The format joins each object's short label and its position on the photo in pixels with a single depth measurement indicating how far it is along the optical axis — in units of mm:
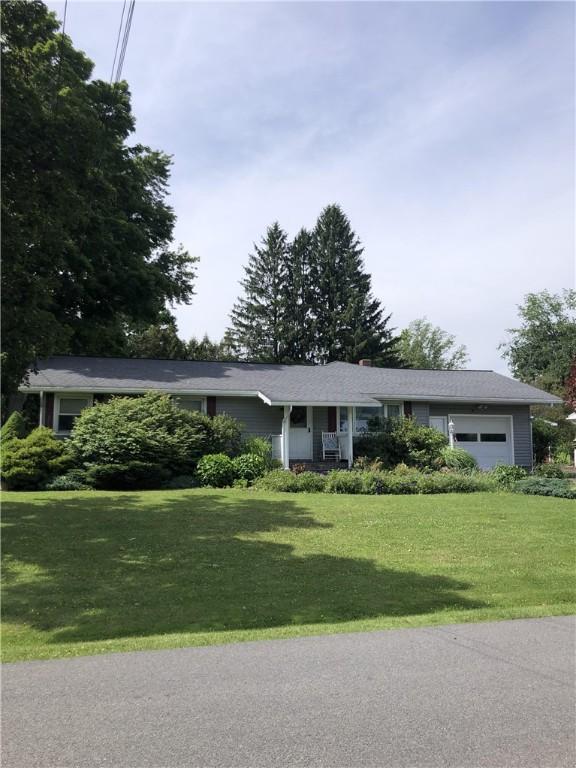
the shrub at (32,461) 16203
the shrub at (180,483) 17141
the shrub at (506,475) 17703
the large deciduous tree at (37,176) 9461
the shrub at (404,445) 21469
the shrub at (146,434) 16922
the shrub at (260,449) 19141
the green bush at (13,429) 17641
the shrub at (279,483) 16297
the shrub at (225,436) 19172
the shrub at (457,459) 20609
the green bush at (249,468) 17531
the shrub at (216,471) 17250
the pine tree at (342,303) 50000
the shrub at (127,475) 16656
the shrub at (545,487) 16234
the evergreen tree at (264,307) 52688
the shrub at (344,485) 16375
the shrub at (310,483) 16391
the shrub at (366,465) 18616
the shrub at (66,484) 16328
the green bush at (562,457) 31016
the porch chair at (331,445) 22188
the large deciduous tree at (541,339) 60781
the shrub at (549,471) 20672
